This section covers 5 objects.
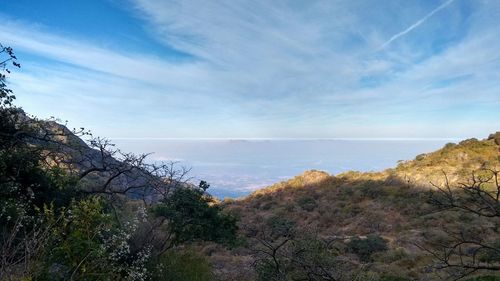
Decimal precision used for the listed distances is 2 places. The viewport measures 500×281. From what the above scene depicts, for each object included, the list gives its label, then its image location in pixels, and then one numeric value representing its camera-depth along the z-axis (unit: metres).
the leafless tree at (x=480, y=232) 20.14
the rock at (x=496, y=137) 42.40
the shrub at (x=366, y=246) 23.30
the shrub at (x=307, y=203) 37.59
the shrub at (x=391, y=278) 15.93
